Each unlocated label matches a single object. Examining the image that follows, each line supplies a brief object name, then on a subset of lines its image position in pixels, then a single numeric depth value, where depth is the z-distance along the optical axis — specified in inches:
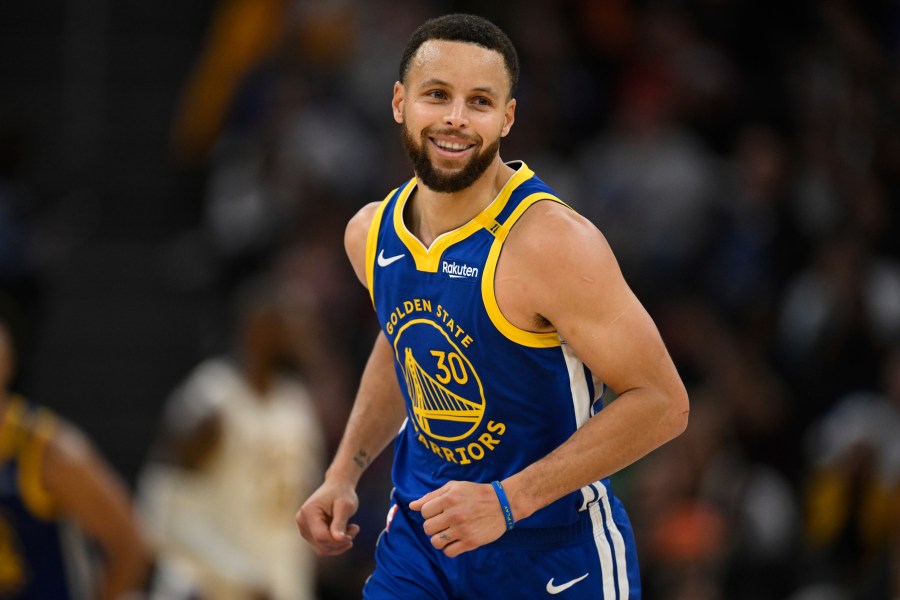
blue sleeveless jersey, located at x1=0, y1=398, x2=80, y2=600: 497.0
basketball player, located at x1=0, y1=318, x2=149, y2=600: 497.0
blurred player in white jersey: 636.1
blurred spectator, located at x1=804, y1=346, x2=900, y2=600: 723.4
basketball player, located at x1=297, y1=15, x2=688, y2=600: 310.3
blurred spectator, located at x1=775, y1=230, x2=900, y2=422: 786.8
